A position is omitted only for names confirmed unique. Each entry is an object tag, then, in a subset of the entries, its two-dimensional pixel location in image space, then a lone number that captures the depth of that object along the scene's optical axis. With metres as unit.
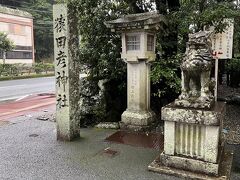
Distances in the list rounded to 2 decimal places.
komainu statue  3.65
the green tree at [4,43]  21.91
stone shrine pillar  4.98
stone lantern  5.56
